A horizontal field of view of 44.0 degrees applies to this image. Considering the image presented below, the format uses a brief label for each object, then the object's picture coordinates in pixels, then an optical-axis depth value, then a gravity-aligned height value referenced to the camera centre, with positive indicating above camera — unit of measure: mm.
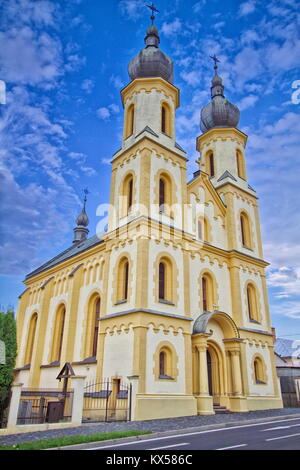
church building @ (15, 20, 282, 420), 17219 +6175
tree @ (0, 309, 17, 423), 16125 +2153
